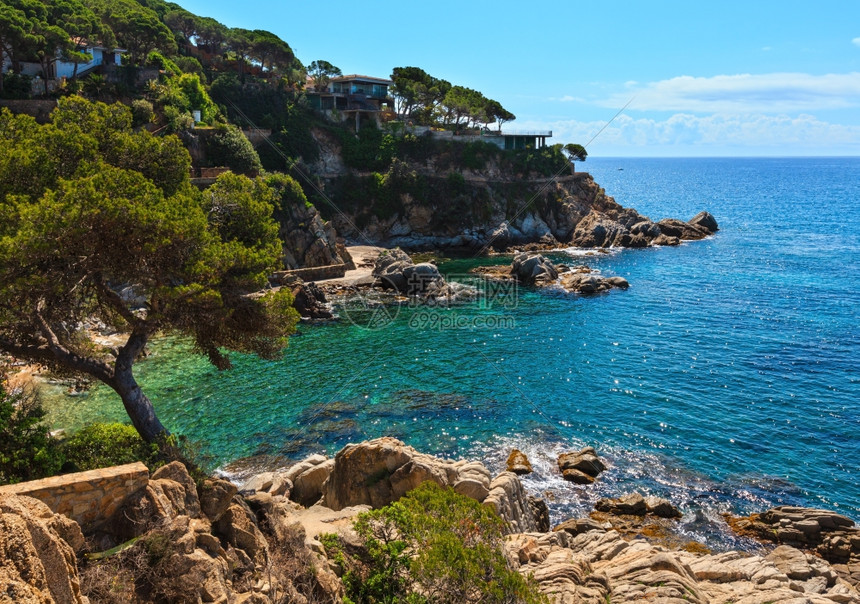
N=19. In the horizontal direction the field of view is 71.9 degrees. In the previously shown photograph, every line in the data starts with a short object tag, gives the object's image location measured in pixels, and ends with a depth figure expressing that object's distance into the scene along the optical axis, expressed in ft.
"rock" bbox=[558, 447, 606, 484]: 93.35
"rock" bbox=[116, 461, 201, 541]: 40.78
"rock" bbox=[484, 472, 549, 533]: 70.74
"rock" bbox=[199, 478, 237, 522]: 47.06
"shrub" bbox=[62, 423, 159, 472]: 49.62
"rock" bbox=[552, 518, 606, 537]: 79.97
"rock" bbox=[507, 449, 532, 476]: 95.14
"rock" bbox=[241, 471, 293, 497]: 80.87
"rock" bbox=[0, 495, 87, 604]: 28.40
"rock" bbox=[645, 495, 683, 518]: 84.79
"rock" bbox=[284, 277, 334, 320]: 170.81
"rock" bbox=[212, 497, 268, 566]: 46.26
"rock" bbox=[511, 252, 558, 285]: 214.48
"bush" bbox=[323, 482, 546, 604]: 43.86
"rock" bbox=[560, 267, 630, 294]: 202.39
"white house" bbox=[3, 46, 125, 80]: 206.59
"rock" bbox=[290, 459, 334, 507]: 82.84
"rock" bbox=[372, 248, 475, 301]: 194.08
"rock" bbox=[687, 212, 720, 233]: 330.13
